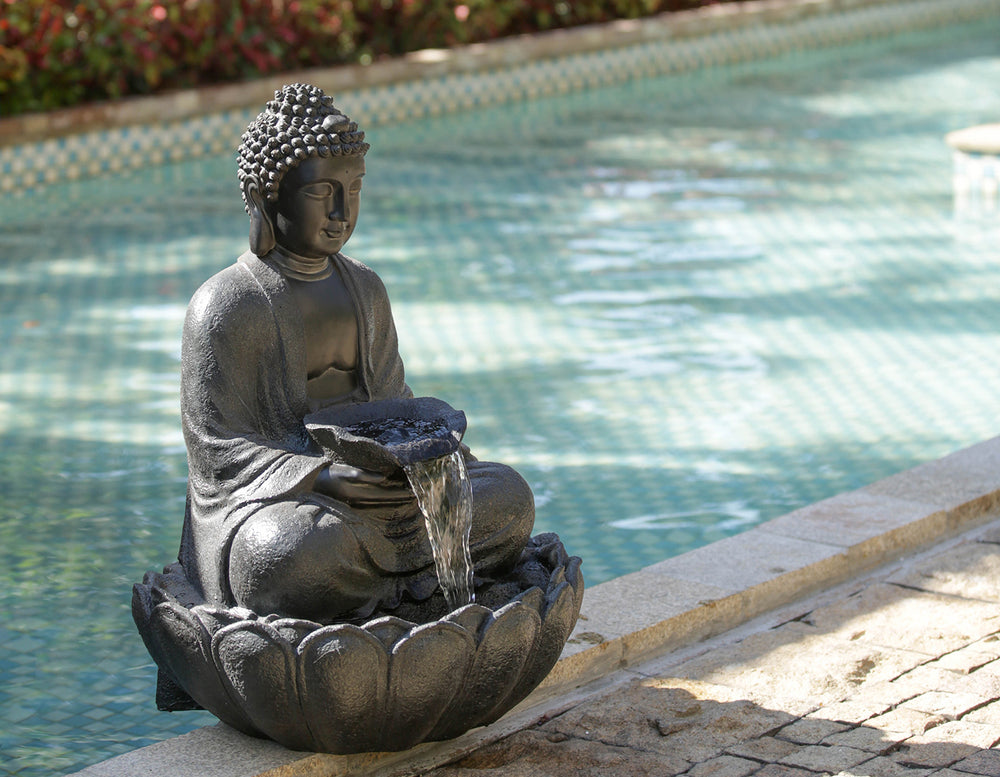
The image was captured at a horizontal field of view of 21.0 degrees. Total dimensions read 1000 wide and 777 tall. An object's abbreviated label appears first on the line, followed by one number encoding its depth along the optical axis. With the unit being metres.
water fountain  5.10
